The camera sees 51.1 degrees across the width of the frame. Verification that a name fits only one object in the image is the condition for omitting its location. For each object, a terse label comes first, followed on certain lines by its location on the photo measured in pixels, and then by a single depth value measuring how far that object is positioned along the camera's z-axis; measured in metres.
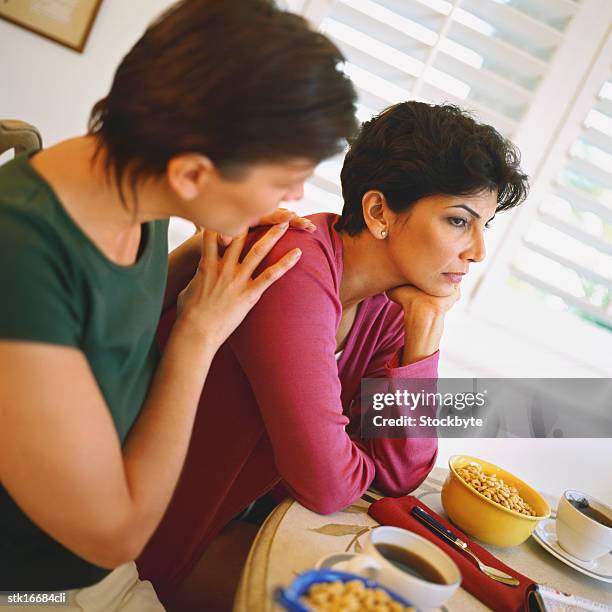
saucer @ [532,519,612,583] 1.03
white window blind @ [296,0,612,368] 2.01
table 0.72
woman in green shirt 0.58
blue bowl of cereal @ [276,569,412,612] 0.52
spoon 0.90
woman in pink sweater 0.99
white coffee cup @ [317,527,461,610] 0.64
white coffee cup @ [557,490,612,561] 1.02
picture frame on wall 1.96
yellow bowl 0.99
